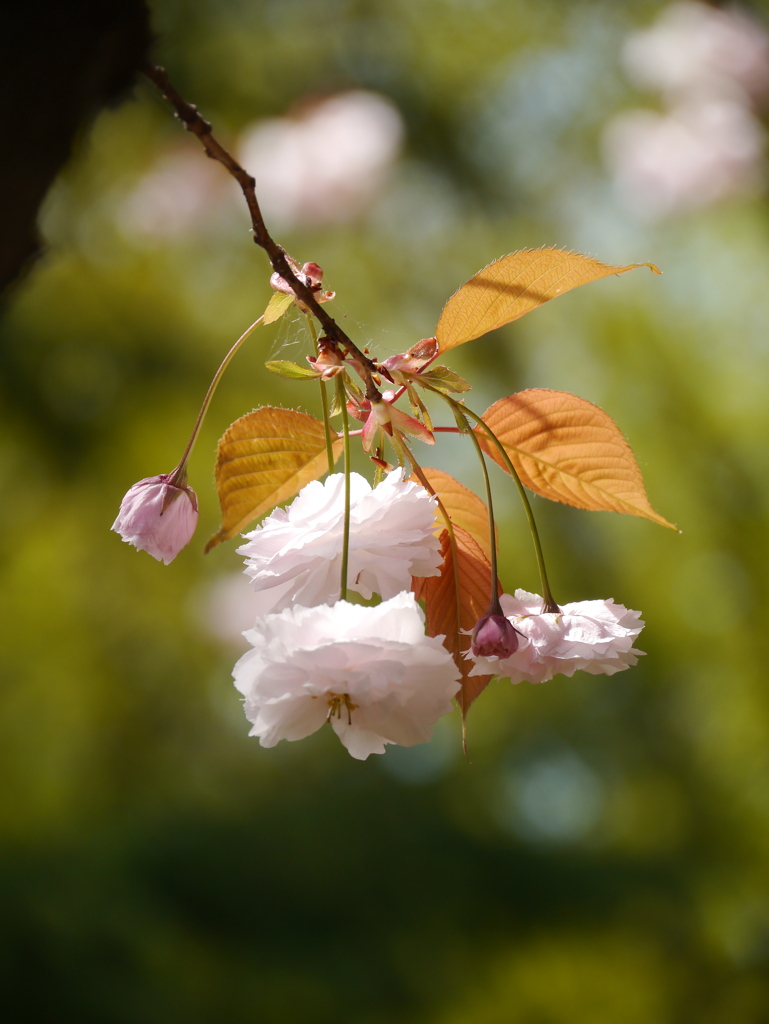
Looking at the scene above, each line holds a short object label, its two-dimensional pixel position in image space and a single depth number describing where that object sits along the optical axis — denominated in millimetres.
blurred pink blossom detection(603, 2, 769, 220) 3228
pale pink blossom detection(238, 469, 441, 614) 818
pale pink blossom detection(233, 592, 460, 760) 799
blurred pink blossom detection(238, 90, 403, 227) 3458
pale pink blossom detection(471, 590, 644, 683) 824
